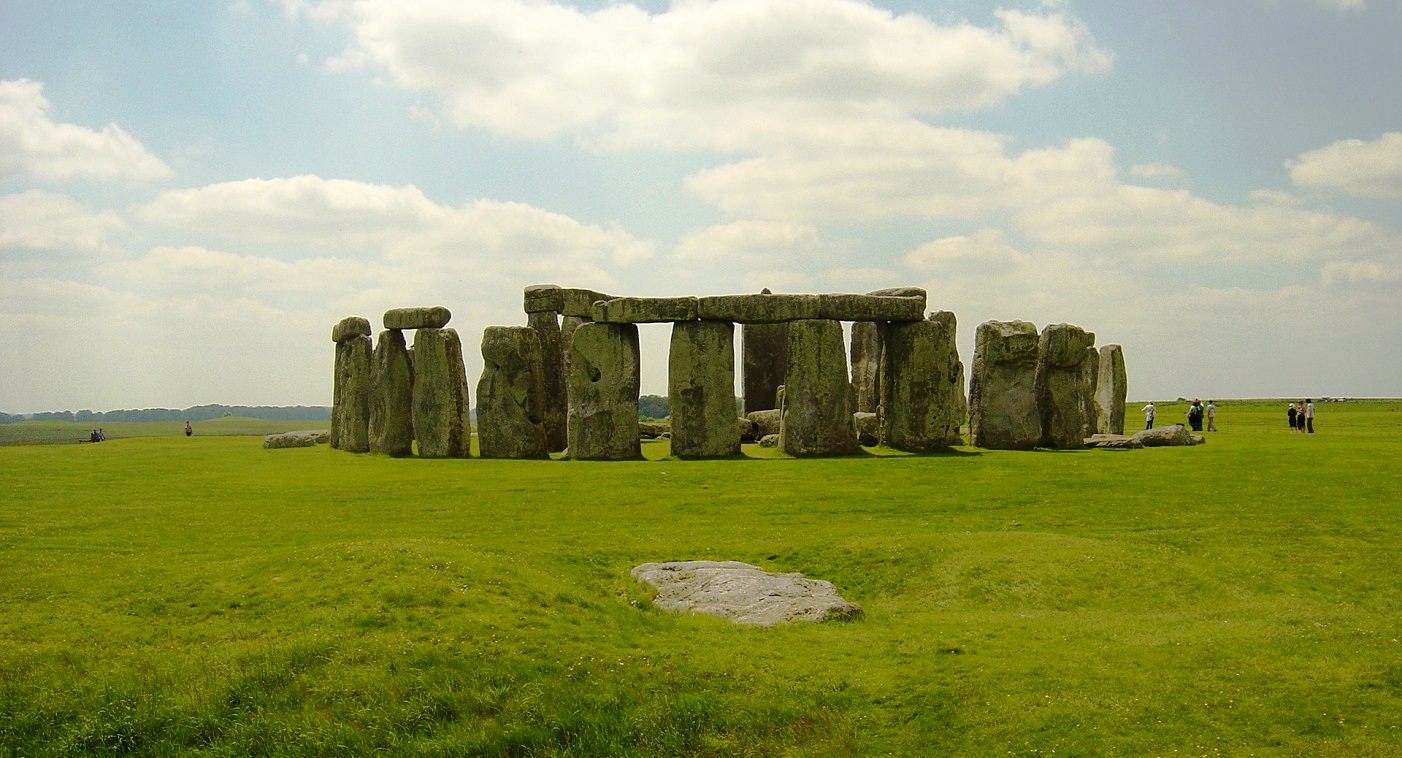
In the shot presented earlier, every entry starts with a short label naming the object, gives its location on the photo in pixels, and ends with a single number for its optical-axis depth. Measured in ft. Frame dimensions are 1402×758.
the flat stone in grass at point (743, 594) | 44.11
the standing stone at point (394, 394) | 107.14
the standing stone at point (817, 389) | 94.84
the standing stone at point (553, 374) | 114.32
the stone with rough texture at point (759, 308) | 96.27
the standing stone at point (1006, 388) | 98.89
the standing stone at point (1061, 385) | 100.22
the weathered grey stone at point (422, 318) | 104.76
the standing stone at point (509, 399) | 101.65
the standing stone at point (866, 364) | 123.85
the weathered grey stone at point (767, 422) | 115.85
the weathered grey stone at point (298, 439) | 130.72
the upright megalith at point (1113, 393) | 129.70
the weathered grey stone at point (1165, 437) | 101.55
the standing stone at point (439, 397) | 103.40
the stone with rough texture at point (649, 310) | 97.04
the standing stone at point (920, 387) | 97.40
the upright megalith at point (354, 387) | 115.24
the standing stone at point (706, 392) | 96.22
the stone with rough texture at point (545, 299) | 114.83
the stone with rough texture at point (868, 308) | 96.68
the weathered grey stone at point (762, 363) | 129.39
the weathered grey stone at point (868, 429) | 106.01
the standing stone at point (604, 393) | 97.60
